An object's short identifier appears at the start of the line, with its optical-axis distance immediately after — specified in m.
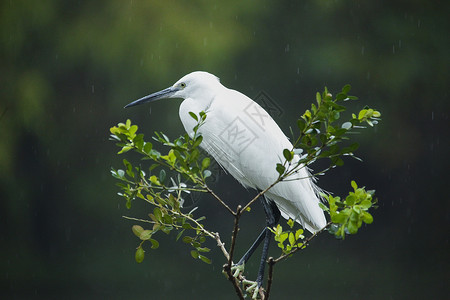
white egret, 8.87
